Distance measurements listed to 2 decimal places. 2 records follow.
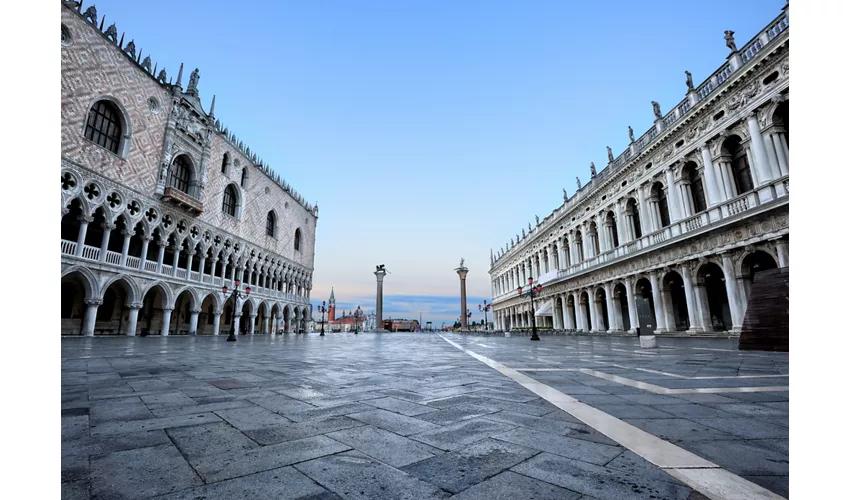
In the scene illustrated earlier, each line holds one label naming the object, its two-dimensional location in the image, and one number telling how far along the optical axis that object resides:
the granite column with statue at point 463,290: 56.41
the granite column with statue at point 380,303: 48.88
